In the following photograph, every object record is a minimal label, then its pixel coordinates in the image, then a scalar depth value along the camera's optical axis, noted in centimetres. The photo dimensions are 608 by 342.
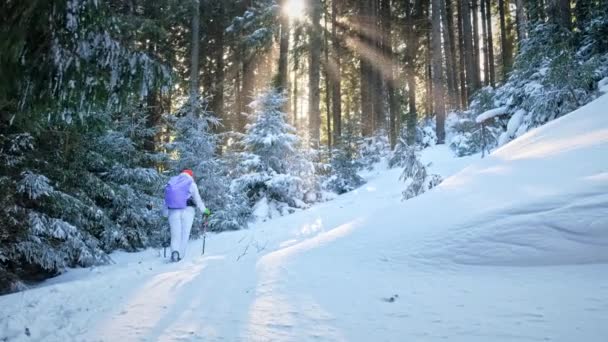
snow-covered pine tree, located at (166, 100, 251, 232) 1098
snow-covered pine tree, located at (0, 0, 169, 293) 297
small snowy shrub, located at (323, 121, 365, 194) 1553
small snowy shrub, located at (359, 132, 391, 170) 1875
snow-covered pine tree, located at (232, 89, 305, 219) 1221
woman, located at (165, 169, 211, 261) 708
